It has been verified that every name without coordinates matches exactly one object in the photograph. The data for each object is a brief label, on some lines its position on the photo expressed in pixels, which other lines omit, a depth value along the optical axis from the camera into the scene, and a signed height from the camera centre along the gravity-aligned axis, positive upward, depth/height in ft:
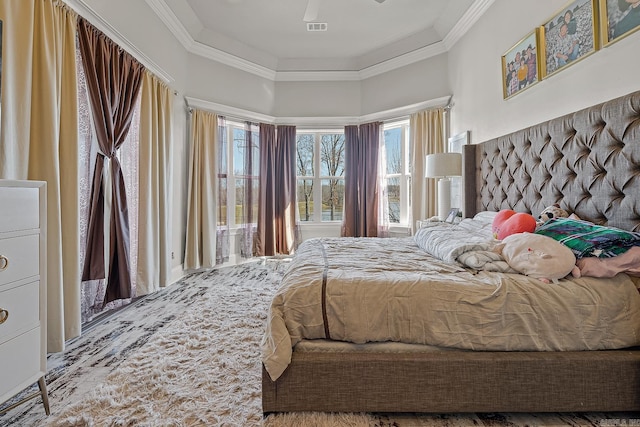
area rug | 4.35 -2.88
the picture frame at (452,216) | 10.54 -0.20
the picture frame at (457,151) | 11.49 +2.28
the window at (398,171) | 14.79 +1.95
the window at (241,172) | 14.77 +1.95
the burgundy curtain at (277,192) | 15.46 +1.03
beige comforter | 4.25 -1.44
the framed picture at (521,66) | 7.59 +3.80
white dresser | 3.87 -0.96
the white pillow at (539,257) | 4.47 -0.72
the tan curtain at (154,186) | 9.93 +0.95
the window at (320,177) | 16.79 +1.86
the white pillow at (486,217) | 8.42 -0.20
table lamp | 10.72 +1.57
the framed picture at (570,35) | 5.90 +3.61
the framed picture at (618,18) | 5.12 +3.27
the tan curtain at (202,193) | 13.00 +0.85
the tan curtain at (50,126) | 5.51 +1.72
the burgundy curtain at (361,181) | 15.21 +1.53
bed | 4.23 -2.08
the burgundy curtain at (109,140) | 7.73 +2.01
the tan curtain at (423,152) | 13.07 +2.54
